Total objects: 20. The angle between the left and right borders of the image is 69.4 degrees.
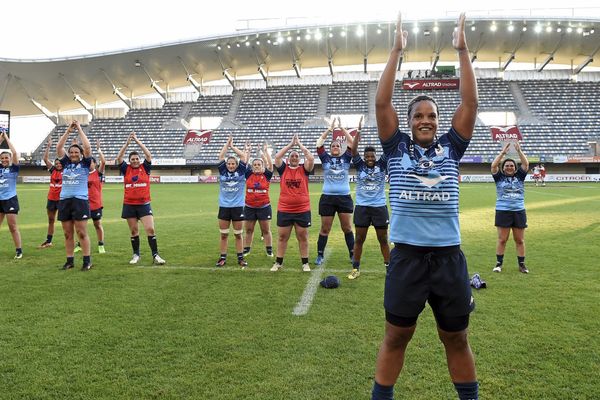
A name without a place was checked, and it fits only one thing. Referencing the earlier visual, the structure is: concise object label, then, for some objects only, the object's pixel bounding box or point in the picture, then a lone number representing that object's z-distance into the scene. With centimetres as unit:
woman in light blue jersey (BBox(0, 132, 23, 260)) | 873
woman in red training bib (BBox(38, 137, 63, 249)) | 1013
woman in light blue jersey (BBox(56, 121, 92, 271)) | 759
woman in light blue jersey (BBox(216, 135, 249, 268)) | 805
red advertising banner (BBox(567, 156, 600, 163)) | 3878
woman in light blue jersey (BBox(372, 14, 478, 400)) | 267
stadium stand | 4234
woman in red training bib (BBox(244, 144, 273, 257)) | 893
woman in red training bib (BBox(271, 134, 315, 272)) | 746
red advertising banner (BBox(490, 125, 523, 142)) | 4236
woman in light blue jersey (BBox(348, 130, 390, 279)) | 718
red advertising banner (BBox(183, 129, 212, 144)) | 4656
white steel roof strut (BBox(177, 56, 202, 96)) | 4816
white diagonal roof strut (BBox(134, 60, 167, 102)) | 4661
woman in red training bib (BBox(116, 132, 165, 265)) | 821
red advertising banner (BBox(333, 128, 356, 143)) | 4156
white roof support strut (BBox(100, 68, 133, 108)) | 4852
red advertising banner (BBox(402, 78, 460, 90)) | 4725
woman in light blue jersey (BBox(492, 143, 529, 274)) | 743
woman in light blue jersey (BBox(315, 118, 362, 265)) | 801
